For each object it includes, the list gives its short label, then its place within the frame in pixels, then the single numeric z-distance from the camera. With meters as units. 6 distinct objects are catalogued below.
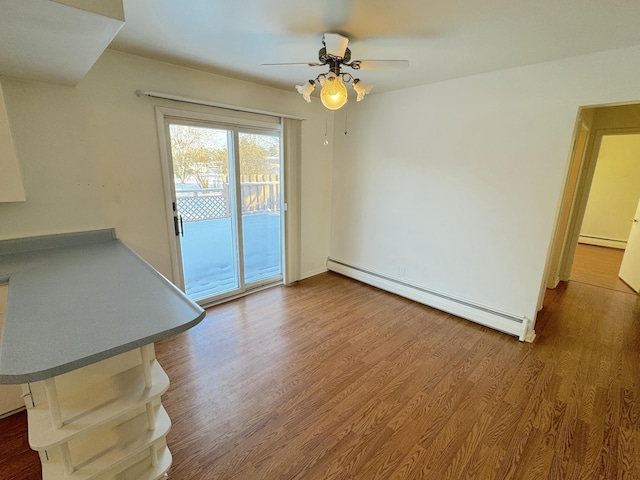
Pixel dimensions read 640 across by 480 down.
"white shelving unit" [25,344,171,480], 0.95
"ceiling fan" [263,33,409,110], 1.84
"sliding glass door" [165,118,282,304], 2.88
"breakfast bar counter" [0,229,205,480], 0.91
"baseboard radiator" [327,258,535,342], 2.77
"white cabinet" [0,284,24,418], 1.77
